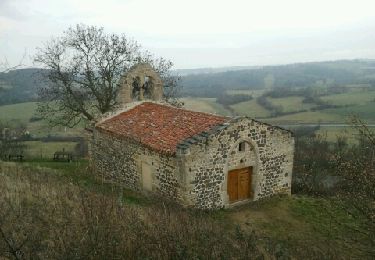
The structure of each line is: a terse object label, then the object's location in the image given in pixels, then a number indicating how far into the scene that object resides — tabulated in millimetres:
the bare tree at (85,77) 25969
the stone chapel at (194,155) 14664
